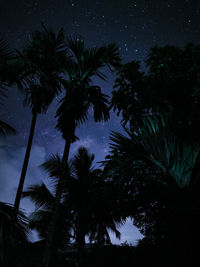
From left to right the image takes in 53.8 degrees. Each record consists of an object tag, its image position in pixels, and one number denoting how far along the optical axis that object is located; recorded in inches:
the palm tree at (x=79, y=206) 245.9
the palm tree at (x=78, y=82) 290.8
